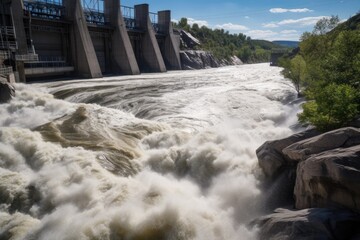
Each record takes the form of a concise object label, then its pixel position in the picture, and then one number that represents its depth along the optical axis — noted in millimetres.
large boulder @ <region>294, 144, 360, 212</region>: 6105
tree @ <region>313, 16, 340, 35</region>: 32125
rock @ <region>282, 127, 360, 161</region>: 7414
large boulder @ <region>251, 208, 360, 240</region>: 5730
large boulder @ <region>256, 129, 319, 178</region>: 8875
